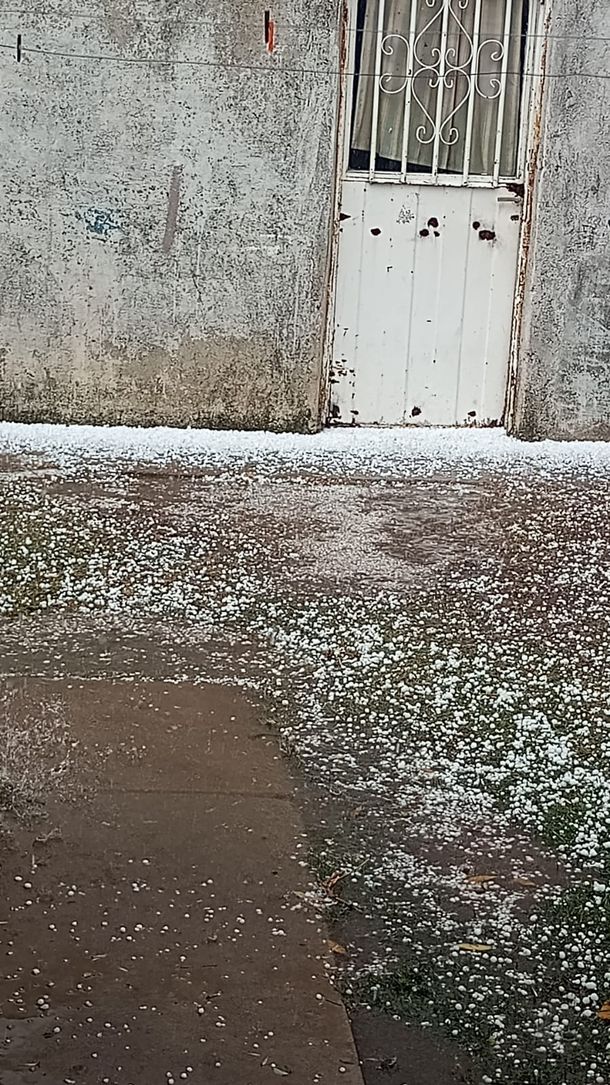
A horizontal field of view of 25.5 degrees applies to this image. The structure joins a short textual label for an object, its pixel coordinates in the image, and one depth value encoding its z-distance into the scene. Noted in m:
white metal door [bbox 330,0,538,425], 7.31
